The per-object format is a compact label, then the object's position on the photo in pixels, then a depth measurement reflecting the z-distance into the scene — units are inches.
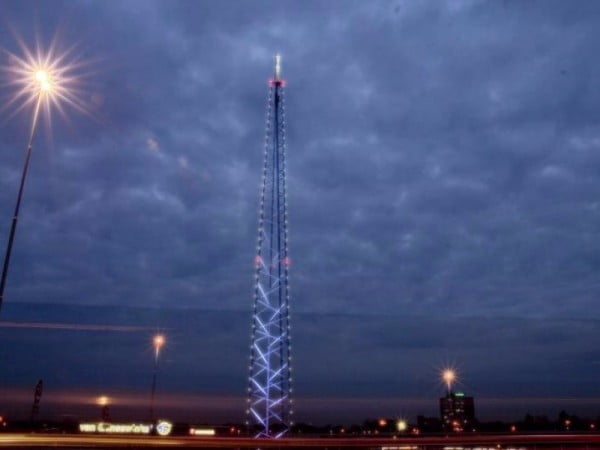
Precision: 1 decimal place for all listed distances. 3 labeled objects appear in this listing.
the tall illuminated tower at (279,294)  2202.3
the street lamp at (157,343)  2709.2
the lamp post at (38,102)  959.0
